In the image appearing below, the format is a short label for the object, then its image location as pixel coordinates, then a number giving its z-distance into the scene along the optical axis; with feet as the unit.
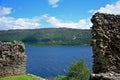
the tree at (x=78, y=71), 96.53
